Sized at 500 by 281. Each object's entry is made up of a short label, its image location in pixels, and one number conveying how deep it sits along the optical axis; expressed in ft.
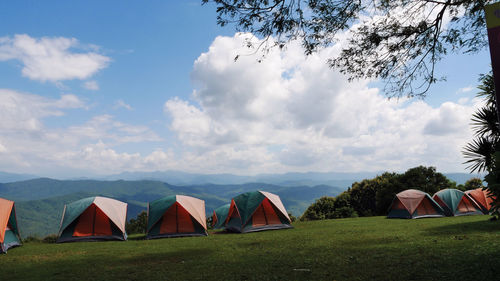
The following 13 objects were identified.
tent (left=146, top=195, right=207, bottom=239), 53.52
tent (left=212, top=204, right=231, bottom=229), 75.17
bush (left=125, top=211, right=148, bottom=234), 98.62
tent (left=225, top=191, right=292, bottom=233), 56.85
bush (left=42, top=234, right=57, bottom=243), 54.45
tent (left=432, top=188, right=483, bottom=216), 74.84
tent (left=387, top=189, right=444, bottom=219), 71.41
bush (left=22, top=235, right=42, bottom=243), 56.37
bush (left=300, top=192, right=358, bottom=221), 109.50
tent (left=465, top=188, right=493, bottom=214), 79.89
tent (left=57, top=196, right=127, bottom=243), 51.16
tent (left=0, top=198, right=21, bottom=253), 40.75
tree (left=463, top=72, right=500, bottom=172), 43.04
